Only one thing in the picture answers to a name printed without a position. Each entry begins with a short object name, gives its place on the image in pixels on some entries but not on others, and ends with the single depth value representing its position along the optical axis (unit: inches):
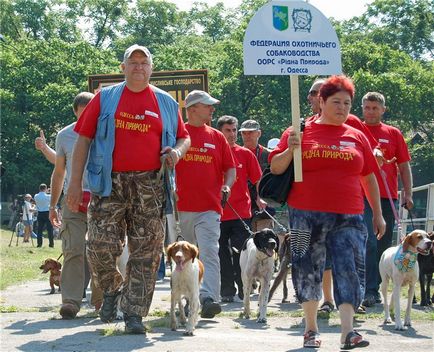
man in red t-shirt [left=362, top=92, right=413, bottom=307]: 438.9
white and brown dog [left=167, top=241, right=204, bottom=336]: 357.1
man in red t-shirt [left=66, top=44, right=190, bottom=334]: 310.8
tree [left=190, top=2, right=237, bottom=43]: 3747.5
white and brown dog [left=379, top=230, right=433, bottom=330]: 388.5
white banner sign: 316.8
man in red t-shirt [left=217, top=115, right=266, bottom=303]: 485.1
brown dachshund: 529.3
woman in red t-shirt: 286.2
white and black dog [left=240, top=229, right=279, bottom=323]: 424.5
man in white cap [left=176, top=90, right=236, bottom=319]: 401.4
